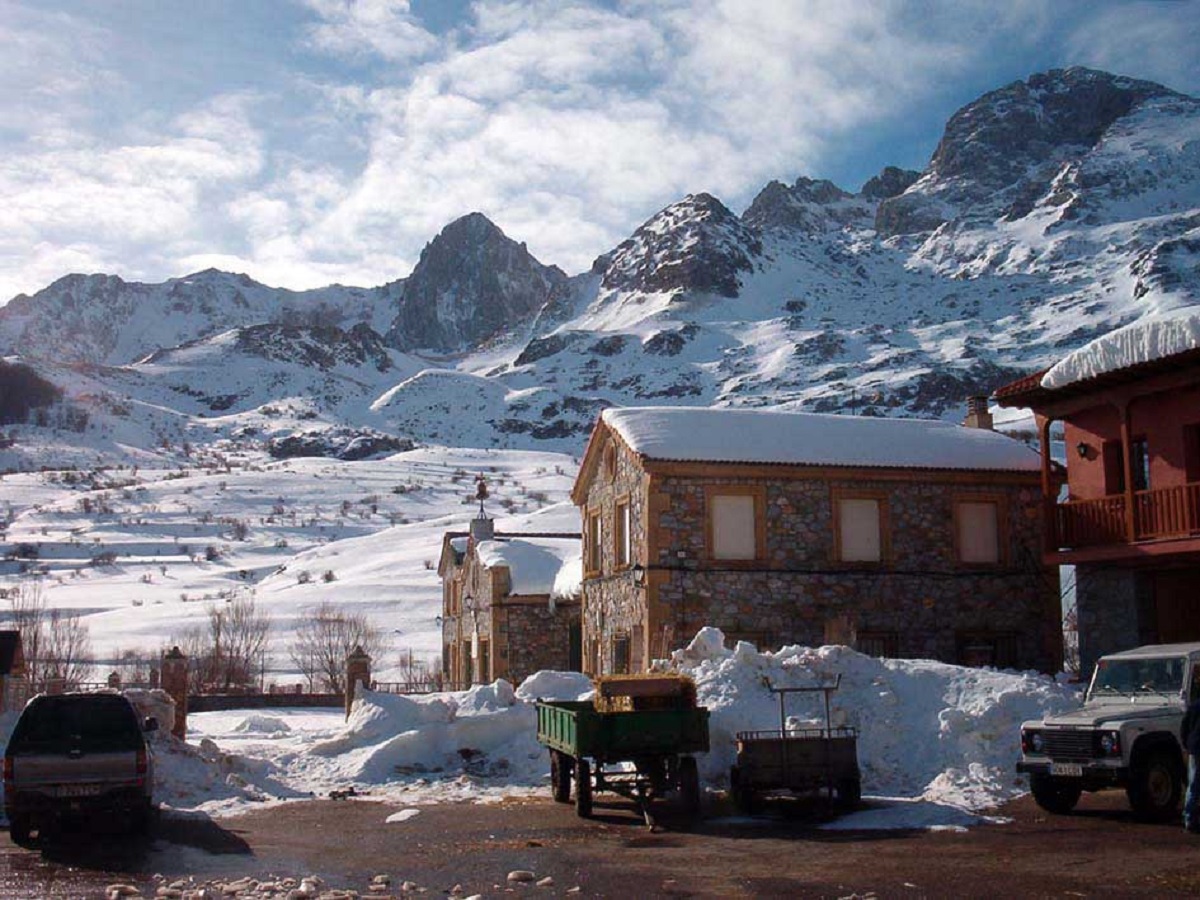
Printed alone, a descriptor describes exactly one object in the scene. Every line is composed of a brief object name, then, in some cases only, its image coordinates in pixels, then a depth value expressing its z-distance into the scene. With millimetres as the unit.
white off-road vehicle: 14250
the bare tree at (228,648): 51844
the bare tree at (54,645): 48500
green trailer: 15656
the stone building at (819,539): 26000
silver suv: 14617
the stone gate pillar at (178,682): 23141
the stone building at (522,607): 35281
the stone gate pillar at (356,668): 29338
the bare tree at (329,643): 55438
